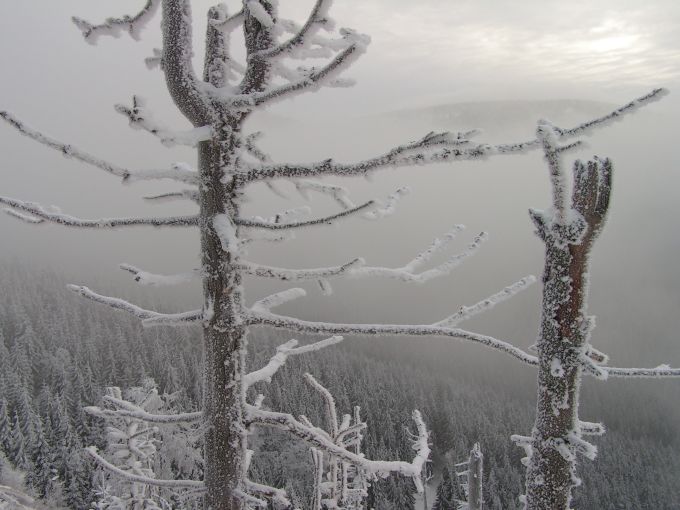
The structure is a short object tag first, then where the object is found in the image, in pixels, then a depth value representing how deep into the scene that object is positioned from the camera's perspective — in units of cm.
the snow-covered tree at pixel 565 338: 242
